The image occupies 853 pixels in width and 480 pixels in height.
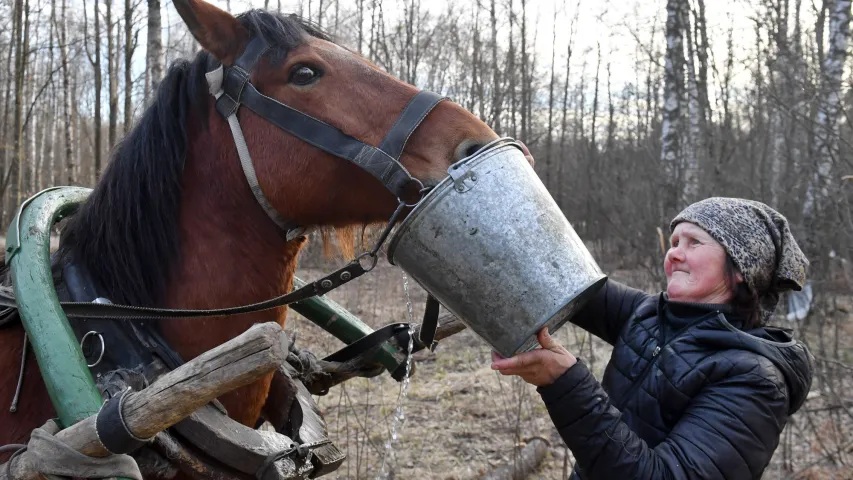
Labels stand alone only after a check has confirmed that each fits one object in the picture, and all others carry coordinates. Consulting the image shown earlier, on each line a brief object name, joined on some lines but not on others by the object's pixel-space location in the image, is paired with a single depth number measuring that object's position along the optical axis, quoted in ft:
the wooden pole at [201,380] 3.51
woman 4.89
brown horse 5.66
